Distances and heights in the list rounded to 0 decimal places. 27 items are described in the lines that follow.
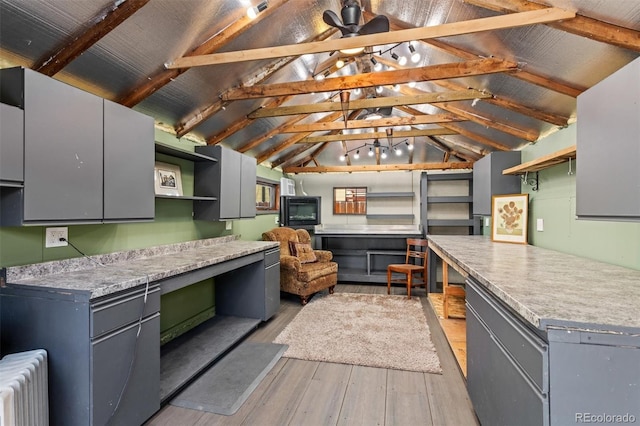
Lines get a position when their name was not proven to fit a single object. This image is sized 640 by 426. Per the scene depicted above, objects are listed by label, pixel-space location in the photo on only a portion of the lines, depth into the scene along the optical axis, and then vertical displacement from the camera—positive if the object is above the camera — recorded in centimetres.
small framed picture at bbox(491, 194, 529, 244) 331 -2
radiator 122 -77
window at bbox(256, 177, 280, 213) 516 +36
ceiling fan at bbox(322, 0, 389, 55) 212 +141
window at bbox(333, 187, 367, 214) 622 +32
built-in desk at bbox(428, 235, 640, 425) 100 -49
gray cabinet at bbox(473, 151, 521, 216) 372 +49
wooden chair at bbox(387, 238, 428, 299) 464 -84
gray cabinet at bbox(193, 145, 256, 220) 327 +34
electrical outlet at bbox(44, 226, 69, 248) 188 -14
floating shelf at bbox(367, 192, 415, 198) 594 +42
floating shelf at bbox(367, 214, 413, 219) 595 -1
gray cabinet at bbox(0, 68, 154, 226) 149 +34
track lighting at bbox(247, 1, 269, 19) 206 +145
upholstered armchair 429 -78
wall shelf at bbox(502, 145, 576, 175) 228 +49
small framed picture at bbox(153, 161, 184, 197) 282 +35
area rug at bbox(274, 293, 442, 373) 272 -130
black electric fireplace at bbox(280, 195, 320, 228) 569 +8
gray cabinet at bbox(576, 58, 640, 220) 131 +34
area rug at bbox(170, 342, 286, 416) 209 -132
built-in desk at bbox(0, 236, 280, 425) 150 -61
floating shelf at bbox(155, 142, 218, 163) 253 +58
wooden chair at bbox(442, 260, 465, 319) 359 -93
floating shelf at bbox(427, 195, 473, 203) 532 +30
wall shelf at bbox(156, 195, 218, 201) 251 +16
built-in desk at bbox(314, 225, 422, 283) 557 -63
